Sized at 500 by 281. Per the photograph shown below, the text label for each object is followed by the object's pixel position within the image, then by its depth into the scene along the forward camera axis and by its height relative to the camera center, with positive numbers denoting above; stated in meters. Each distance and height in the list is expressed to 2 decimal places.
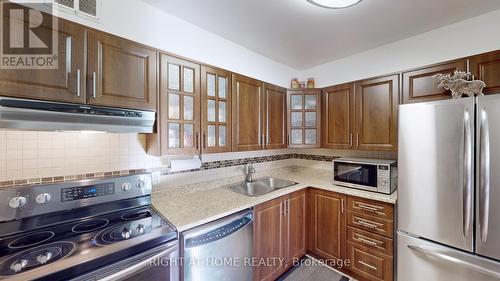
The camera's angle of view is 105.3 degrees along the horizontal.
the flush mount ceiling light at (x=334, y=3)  1.39 +1.01
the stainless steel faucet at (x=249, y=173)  2.34 -0.40
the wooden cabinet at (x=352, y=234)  1.75 -0.96
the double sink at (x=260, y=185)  2.24 -0.56
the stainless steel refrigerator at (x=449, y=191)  1.23 -0.36
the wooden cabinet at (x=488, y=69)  1.45 +0.55
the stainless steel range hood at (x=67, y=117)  0.93 +0.14
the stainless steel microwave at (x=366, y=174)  1.85 -0.36
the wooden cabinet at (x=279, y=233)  1.71 -0.93
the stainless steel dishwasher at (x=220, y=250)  1.24 -0.79
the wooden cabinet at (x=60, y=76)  0.95 +0.34
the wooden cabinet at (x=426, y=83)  1.64 +0.53
